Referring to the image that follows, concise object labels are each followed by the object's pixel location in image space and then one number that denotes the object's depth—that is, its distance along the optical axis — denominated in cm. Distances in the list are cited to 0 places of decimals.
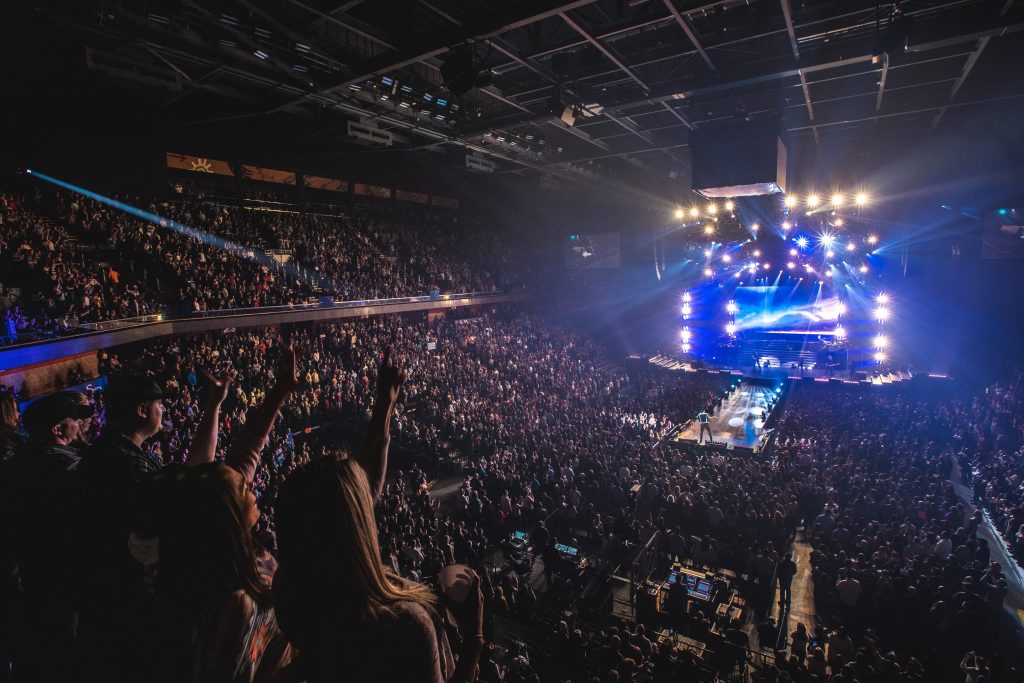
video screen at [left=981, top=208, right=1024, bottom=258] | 1917
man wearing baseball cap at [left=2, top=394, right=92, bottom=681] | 219
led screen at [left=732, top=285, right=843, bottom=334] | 2675
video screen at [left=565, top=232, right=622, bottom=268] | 3619
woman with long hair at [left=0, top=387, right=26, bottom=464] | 262
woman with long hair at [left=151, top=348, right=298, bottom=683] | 140
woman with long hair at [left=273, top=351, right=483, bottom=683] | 121
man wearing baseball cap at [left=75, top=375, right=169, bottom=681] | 171
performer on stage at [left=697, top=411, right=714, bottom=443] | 1837
